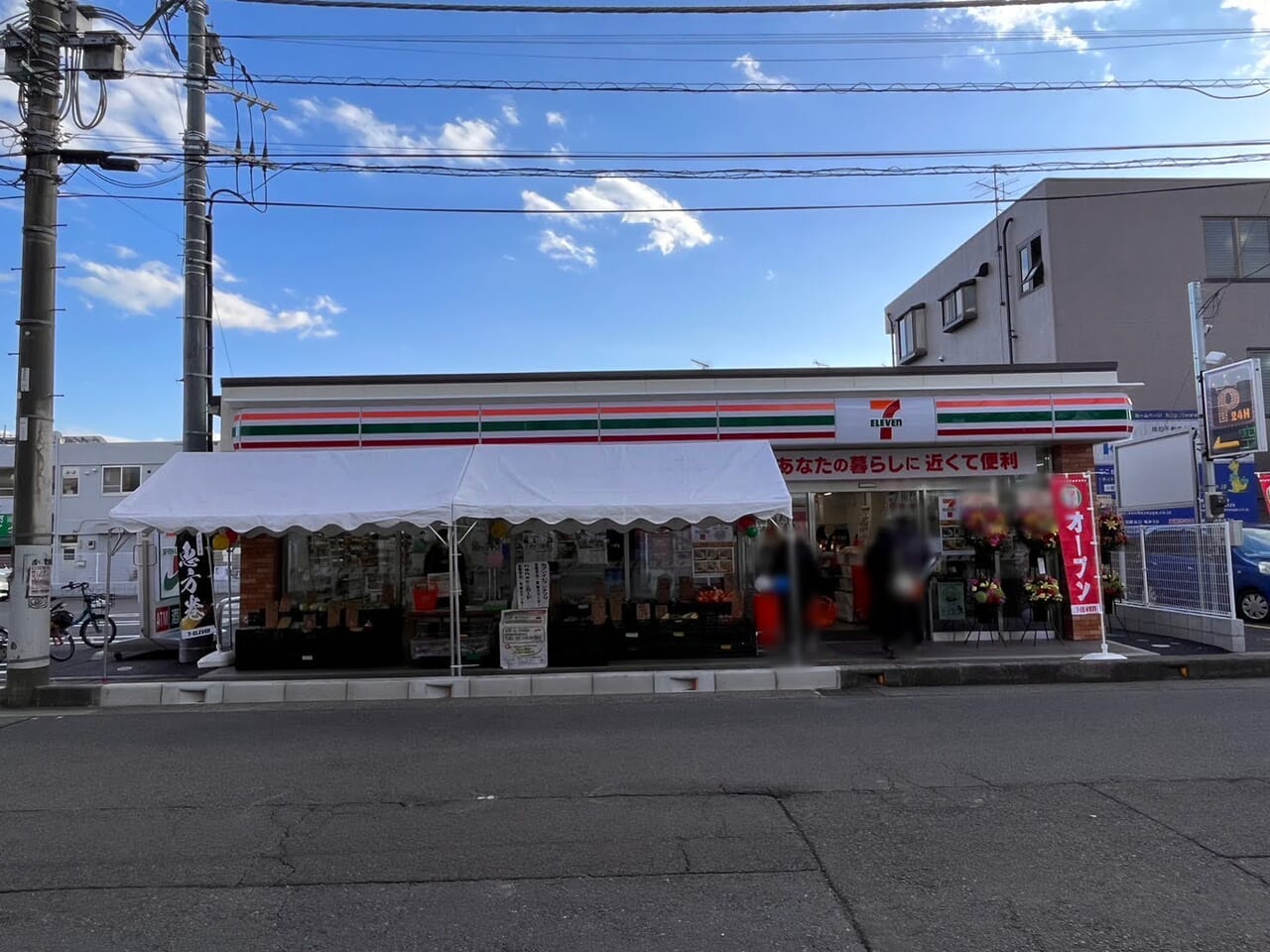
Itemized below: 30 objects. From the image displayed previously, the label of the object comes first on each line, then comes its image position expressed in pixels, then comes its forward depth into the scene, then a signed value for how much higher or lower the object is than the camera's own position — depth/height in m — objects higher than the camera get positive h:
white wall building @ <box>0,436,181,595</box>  35.12 +2.73
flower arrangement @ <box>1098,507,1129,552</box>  12.53 -0.21
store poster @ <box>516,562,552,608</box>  11.33 -0.71
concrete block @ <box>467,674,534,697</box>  9.98 -1.80
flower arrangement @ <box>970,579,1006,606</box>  11.26 -0.97
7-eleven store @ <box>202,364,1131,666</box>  12.31 +1.37
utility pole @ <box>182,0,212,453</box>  12.32 +4.06
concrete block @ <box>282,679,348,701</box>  9.89 -1.77
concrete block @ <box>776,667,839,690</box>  9.91 -1.83
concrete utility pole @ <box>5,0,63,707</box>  9.64 +2.02
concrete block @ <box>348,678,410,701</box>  9.88 -1.78
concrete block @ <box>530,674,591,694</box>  10.03 -1.80
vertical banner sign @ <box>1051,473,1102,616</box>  10.83 -0.55
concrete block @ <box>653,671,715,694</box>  9.98 -1.81
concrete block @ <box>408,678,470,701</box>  9.95 -1.79
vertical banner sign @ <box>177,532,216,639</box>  12.04 -0.64
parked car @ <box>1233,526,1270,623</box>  13.83 -1.09
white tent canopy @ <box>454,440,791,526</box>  9.91 +0.57
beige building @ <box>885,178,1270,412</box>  22.84 +6.53
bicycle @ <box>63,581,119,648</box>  15.02 -1.42
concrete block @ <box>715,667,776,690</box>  9.98 -1.82
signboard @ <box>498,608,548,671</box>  10.86 -1.42
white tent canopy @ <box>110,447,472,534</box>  9.88 +0.58
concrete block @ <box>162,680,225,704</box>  9.83 -1.76
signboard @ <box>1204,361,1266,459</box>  14.67 +1.84
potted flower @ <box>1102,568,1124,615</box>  12.62 -1.06
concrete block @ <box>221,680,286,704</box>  9.91 -1.77
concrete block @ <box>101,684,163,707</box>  9.77 -1.73
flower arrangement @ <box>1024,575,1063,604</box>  11.63 -0.97
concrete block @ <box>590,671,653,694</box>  9.96 -1.80
